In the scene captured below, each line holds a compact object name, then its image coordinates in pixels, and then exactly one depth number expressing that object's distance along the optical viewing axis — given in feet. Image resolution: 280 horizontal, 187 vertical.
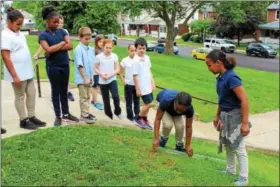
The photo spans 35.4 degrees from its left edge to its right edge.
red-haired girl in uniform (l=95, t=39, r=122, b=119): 20.35
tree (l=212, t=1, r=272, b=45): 50.45
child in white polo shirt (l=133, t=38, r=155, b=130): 19.72
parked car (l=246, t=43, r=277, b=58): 52.30
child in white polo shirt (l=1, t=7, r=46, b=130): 15.88
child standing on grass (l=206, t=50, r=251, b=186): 13.46
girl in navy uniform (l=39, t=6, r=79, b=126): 17.04
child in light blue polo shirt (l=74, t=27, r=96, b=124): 18.91
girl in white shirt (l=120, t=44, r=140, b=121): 20.39
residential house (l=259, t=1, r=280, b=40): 72.08
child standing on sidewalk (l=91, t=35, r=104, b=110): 21.26
